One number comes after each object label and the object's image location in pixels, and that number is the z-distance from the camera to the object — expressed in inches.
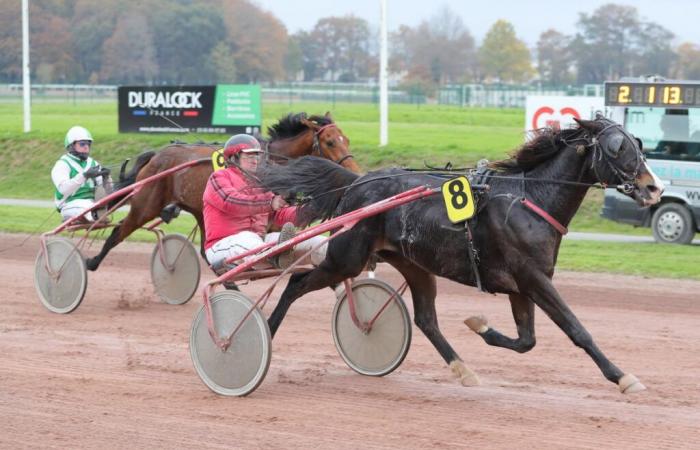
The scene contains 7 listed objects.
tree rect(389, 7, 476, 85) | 2603.3
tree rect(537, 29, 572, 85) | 2684.5
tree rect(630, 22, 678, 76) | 2544.3
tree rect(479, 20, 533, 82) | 2586.1
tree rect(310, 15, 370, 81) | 2972.4
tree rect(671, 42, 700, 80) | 2277.3
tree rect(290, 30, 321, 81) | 2832.2
